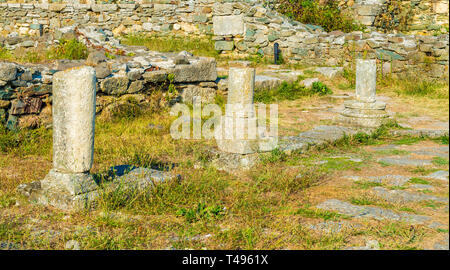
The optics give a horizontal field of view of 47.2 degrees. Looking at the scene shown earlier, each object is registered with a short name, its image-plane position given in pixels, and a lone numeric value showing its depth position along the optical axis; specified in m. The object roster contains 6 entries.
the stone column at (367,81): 8.30
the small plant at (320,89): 10.54
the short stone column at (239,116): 6.27
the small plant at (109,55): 8.77
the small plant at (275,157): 6.19
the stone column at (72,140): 4.41
